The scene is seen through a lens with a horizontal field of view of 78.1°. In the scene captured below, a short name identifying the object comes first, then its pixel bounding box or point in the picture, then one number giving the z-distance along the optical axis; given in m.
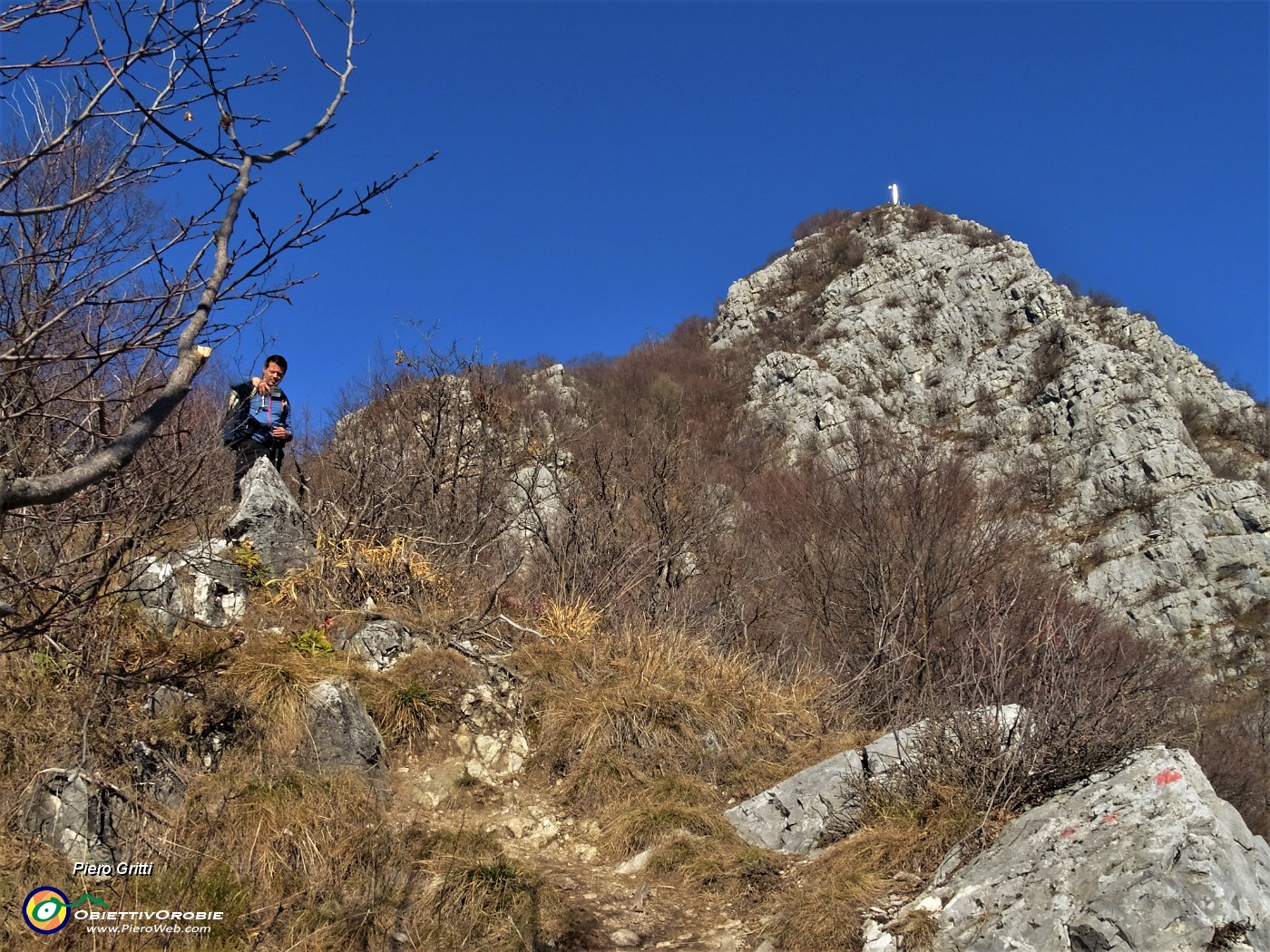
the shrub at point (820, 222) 49.88
